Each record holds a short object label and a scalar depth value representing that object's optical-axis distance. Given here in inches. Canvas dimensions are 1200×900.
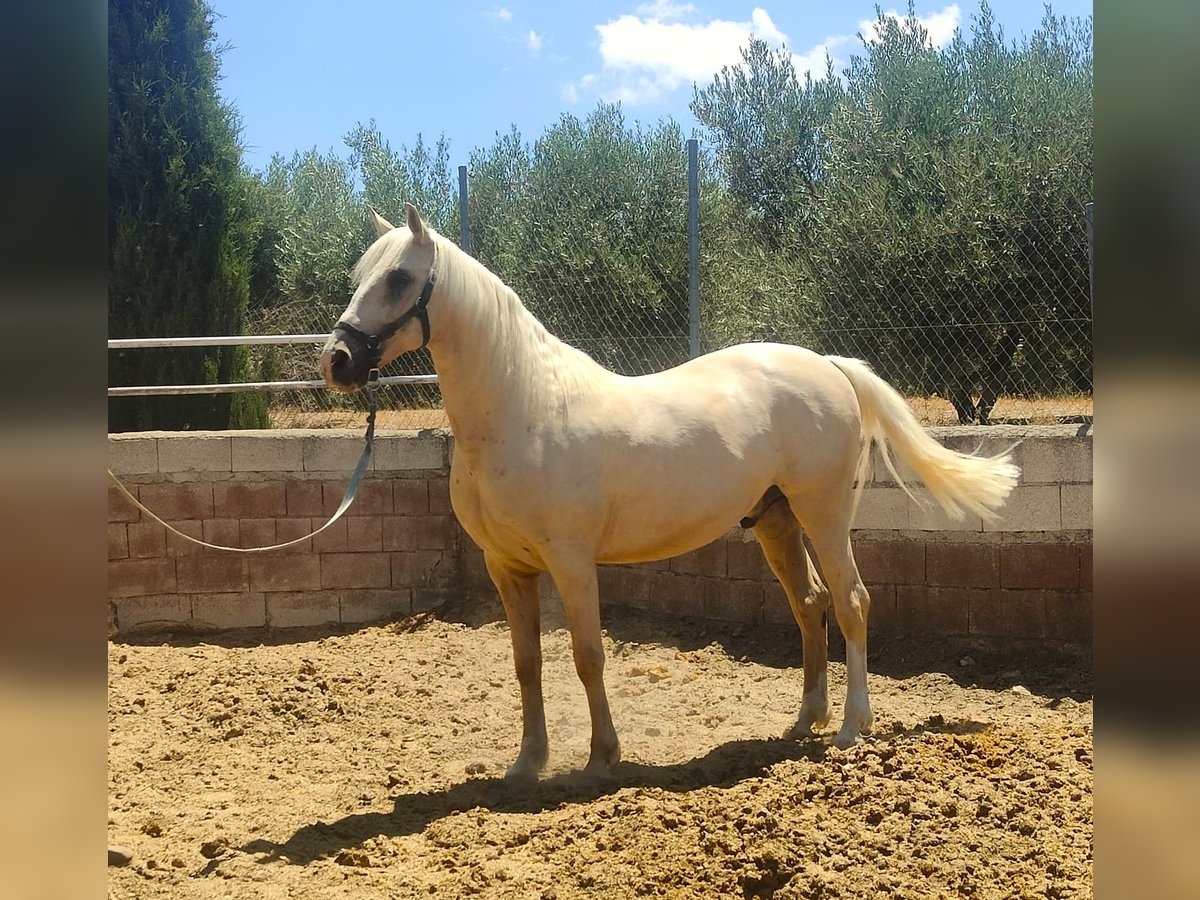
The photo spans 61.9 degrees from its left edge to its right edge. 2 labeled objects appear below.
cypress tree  381.4
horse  152.9
